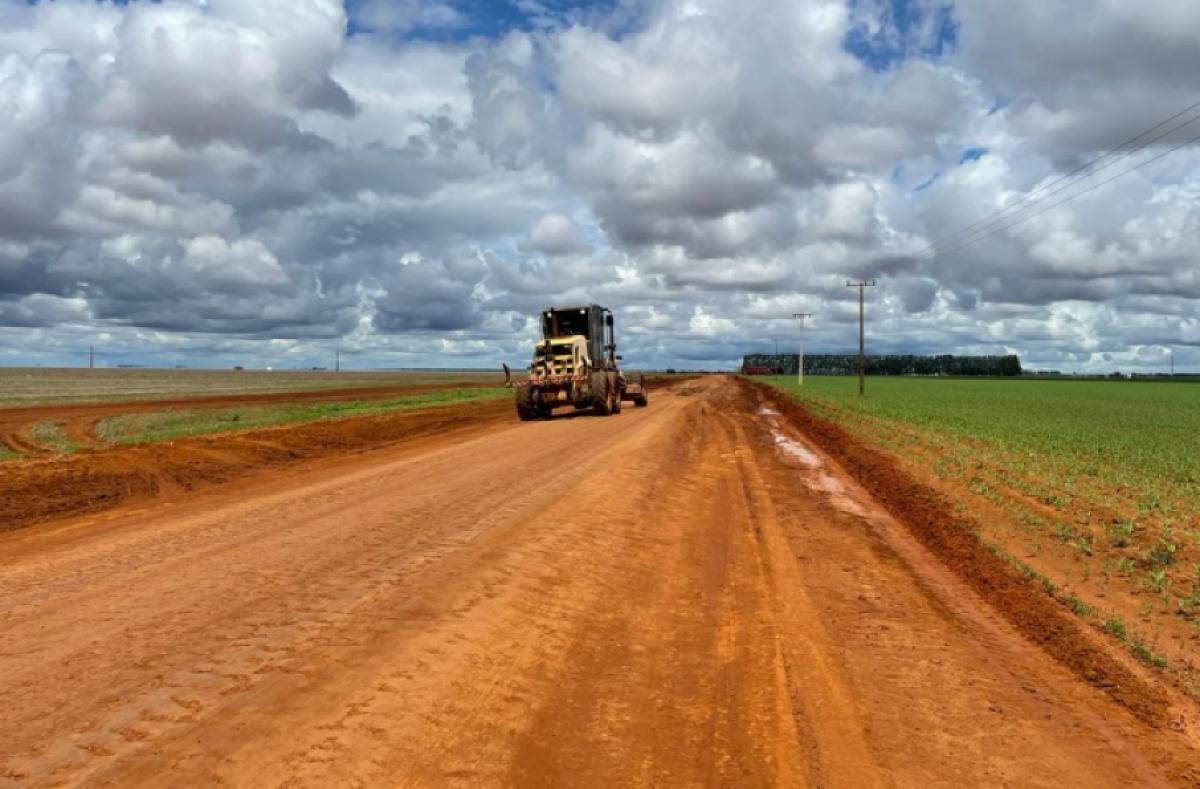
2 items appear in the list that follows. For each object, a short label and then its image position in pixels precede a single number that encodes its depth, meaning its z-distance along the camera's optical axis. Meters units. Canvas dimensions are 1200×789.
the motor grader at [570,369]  27.83
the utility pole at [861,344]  58.50
